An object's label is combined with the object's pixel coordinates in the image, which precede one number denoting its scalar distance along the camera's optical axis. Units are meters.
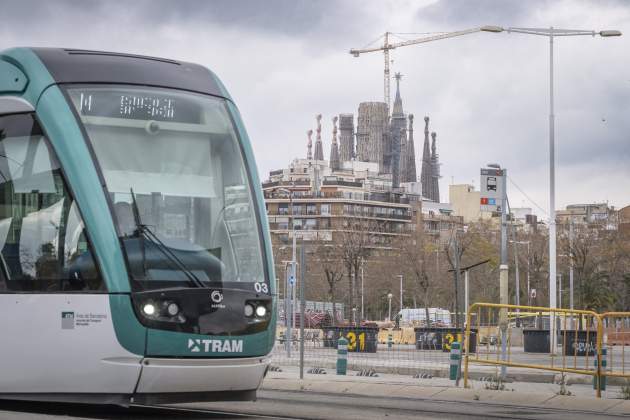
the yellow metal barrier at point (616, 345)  18.17
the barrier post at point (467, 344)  18.93
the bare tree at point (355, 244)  68.12
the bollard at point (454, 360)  21.69
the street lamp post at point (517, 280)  70.22
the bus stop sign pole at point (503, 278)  19.84
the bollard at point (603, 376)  17.68
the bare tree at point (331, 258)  74.38
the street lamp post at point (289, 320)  31.27
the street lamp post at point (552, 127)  44.19
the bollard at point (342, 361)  24.61
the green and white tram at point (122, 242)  10.64
